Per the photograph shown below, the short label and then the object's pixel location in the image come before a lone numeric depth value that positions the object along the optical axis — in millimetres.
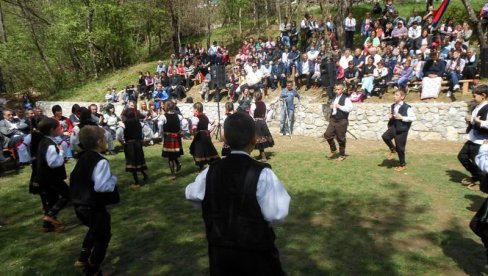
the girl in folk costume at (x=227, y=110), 8727
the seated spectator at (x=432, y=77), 12430
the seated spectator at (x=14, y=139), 10875
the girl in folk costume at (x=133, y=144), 8242
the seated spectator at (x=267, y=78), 17000
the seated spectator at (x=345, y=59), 14894
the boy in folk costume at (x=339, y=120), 9164
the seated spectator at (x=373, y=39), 15935
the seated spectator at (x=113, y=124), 13719
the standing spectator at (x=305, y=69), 15852
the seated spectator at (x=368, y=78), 13773
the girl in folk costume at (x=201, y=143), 8570
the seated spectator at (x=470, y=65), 12211
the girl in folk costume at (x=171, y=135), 8625
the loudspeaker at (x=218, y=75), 14227
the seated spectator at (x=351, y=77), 14281
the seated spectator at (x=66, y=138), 11641
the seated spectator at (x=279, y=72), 16573
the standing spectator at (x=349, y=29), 17328
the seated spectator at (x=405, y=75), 13219
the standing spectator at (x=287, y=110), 14344
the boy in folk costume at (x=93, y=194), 4082
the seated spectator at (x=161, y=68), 21203
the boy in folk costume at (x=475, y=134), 6484
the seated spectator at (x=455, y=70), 12172
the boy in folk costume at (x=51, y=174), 5457
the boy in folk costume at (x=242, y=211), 2428
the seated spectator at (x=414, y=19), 15659
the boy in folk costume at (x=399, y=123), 8008
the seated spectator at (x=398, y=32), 15586
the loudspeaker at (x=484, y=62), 12364
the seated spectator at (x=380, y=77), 13547
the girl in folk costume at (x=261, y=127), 9859
